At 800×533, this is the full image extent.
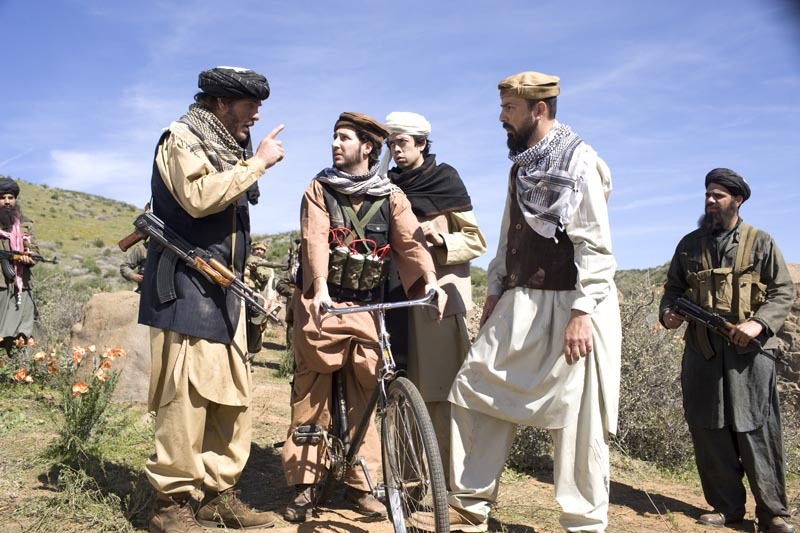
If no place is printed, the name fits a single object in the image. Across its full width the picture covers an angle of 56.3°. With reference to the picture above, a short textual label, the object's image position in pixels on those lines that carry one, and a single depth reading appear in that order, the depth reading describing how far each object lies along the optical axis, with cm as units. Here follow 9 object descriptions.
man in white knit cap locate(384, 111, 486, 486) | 444
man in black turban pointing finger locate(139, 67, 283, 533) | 365
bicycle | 313
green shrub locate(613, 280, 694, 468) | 635
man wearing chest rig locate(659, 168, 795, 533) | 473
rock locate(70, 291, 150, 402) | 752
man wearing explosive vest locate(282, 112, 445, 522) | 412
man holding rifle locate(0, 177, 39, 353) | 857
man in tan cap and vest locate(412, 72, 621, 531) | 362
